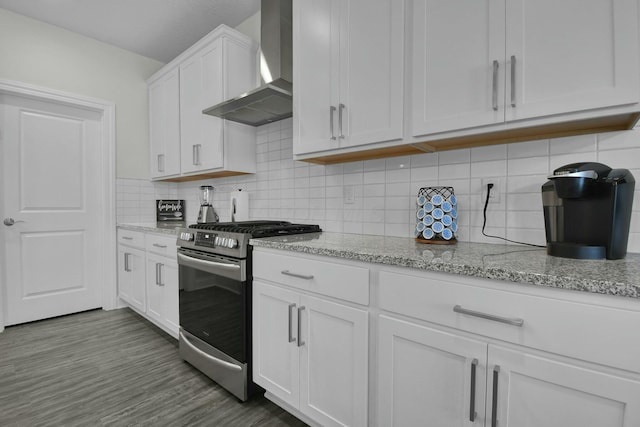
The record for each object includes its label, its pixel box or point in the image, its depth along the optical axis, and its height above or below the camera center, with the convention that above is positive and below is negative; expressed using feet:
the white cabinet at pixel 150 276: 7.43 -1.88
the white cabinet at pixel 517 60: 3.15 +1.76
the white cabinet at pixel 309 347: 3.94 -2.02
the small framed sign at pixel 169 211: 11.23 -0.10
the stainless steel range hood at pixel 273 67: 6.49 +3.23
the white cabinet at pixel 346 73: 4.63 +2.28
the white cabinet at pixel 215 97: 7.89 +3.06
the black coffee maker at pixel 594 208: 3.19 +0.01
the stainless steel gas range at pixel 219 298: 5.30 -1.73
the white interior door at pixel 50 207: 8.84 +0.03
